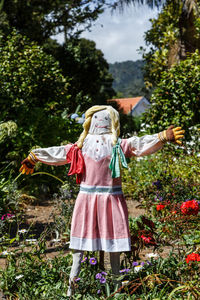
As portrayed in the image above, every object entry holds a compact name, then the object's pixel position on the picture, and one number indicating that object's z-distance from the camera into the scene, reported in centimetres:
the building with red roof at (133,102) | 4361
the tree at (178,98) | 709
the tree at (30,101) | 621
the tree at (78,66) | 1395
